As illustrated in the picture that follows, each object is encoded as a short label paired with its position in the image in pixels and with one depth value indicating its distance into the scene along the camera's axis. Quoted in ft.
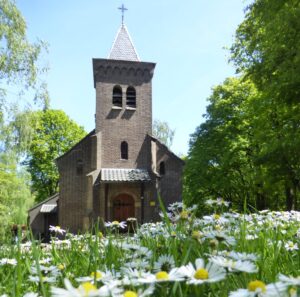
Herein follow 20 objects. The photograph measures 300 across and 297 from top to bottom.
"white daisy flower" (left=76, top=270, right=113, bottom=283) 4.28
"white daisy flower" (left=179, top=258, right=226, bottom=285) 3.41
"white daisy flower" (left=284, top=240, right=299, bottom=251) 7.55
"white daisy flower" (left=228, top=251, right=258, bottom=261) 4.47
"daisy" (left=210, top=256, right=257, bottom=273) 3.78
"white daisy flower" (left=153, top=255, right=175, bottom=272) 4.77
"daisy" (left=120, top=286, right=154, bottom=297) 3.14
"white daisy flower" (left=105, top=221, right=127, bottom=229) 10.18
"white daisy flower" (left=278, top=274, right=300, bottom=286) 3.09
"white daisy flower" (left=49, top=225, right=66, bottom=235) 10.90
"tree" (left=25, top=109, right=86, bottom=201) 117.29
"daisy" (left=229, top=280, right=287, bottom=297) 3.02
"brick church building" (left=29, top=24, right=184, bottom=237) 76.18
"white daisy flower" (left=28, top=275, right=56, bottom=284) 4.74
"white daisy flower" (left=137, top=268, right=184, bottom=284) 3.52
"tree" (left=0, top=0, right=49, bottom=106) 47.34
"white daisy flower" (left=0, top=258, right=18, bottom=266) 6.95
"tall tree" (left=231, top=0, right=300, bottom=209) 34.86
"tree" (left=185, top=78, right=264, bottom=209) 81.41
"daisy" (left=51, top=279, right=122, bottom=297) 2.79
